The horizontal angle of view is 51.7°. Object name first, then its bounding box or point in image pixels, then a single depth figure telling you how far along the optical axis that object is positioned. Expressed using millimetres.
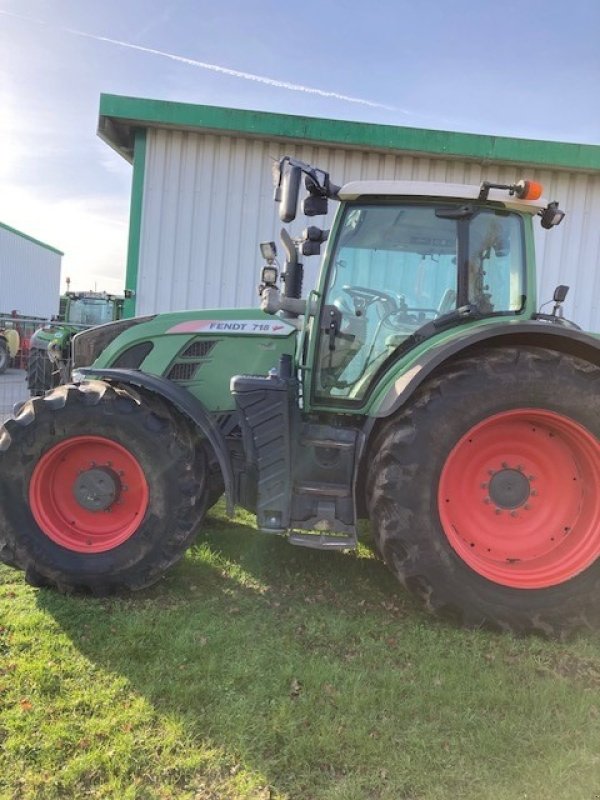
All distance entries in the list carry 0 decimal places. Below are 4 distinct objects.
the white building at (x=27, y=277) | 25859
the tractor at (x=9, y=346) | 14896
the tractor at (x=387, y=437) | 3119
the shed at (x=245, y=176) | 6918
